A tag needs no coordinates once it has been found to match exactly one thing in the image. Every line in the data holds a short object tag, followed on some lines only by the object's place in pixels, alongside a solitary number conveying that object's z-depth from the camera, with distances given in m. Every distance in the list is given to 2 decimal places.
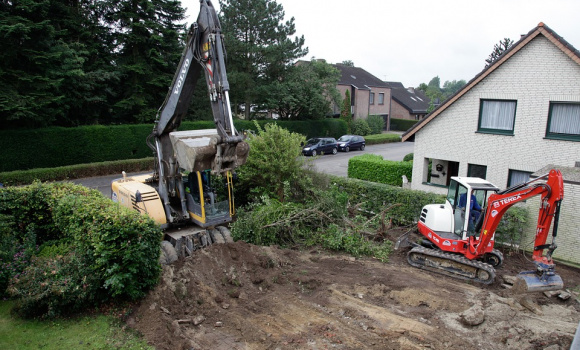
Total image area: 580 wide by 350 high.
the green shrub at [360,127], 46.97
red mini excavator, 8.69
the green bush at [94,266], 7.95
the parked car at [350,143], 36.78
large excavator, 9.00
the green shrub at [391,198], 14.17
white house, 14.54
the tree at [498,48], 24.98
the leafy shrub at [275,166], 14.25
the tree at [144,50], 26.97
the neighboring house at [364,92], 49.31
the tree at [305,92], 34.62
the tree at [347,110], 46.88
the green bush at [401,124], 55.53
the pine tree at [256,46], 32.22
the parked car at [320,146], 33.16
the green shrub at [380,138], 42.71
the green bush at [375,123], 49.03
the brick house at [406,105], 57.47
